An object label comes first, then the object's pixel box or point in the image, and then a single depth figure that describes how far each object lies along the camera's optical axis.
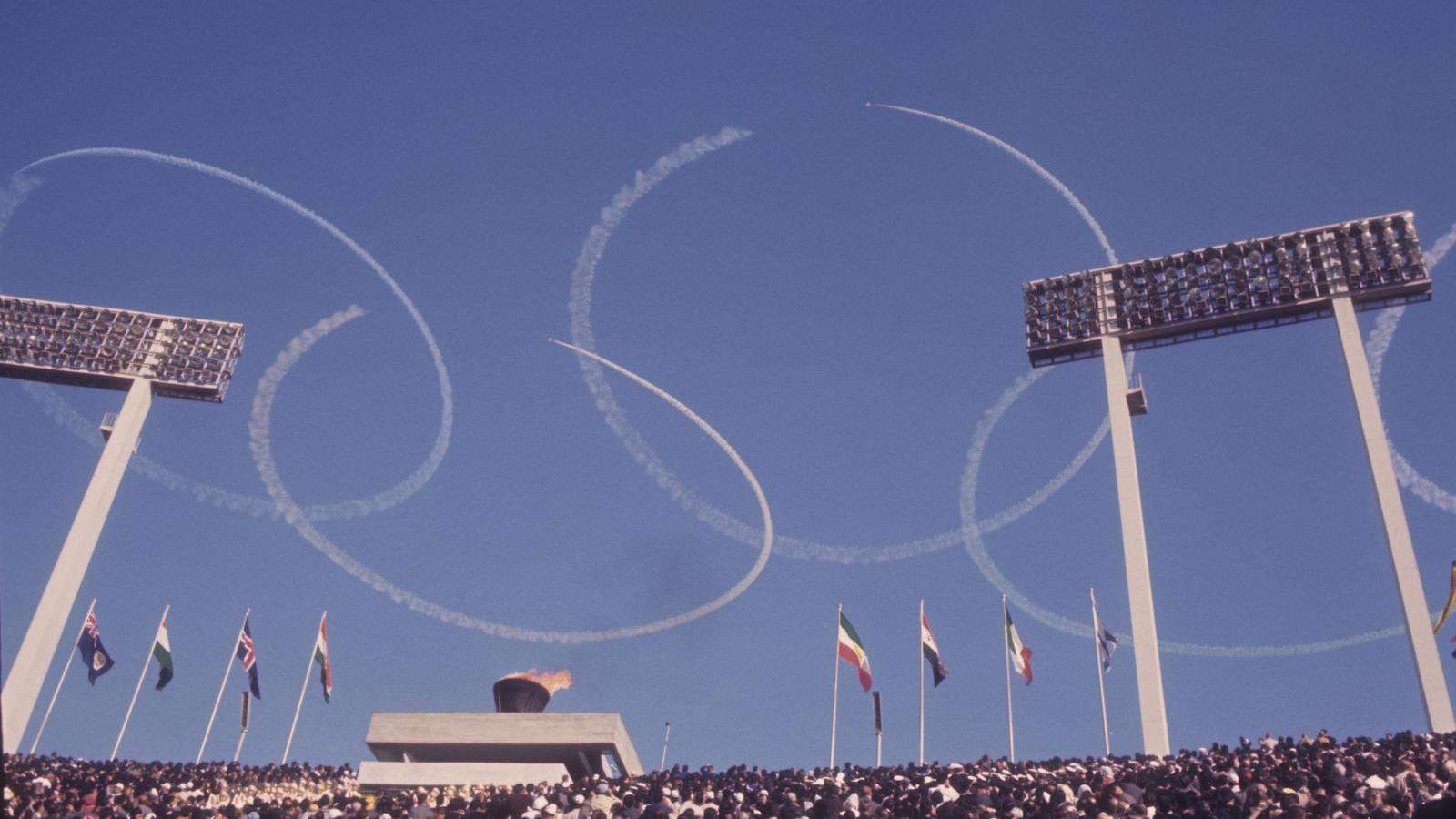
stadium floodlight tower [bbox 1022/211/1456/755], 56.41
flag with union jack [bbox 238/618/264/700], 68.88
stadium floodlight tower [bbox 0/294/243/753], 79.50
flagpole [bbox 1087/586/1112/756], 58.39
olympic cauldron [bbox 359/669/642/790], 65.69
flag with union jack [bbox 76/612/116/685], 67.44
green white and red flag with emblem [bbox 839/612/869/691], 61.38
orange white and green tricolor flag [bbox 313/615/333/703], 71.19
